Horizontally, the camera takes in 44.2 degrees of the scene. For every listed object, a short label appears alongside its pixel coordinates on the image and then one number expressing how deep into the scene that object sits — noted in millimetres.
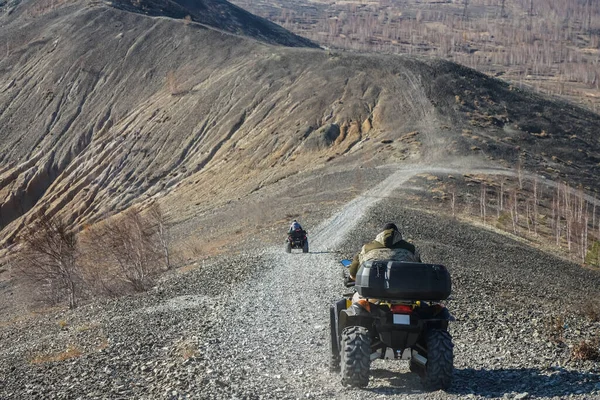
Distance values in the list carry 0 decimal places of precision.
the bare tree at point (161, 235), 40338
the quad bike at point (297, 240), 31938
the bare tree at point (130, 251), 35688
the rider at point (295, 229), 32062
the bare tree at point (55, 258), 36219
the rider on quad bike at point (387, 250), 11371
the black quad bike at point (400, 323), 10570
